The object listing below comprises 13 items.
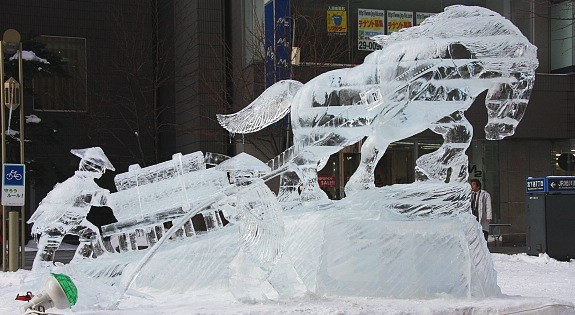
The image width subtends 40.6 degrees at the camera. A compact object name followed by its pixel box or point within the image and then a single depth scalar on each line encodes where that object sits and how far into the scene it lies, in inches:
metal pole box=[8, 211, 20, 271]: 513.7
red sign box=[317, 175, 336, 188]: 740.0
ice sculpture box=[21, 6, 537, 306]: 270.1
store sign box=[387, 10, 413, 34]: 797.2
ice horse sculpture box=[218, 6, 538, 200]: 275.4
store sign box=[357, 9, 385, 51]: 783.7
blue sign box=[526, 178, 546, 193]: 572.4
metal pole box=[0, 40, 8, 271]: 523.2
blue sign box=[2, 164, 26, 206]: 521.3
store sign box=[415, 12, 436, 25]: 810.2
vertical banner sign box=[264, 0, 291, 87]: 648.4
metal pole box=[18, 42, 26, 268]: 532.6
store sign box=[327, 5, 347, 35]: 765.3
